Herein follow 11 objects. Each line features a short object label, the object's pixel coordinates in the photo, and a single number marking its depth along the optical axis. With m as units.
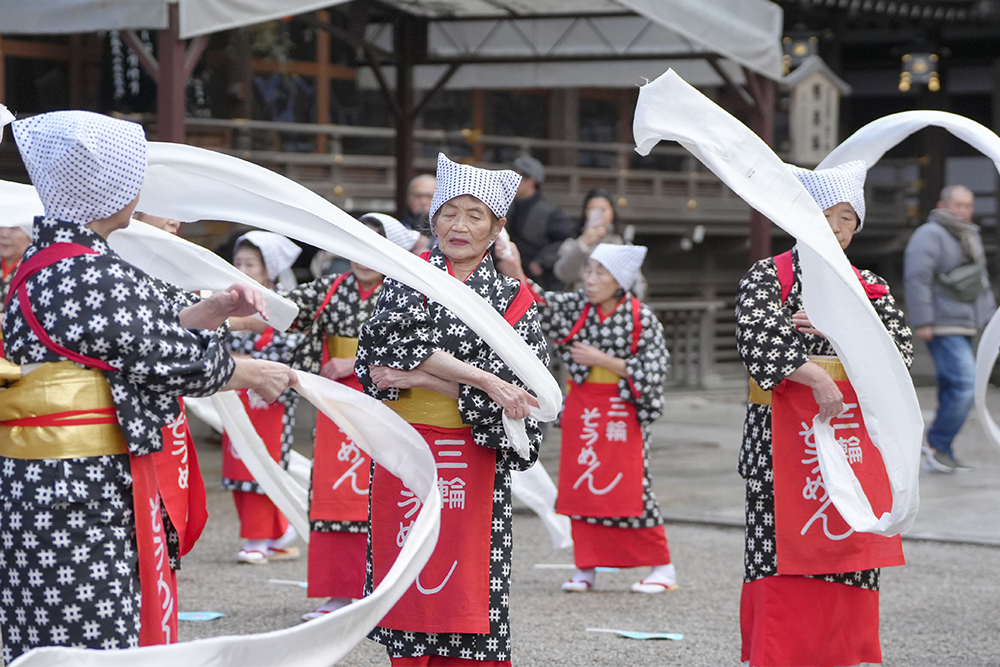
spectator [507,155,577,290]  16.44
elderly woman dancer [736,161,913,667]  7.75
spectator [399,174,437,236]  13.35
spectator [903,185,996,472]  17.28
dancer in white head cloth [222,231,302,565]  11.83
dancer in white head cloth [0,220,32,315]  11.75
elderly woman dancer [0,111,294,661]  5.12
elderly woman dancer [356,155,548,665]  6.87
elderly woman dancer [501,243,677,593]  11.39
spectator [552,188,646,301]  14.44
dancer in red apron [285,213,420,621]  10.16
